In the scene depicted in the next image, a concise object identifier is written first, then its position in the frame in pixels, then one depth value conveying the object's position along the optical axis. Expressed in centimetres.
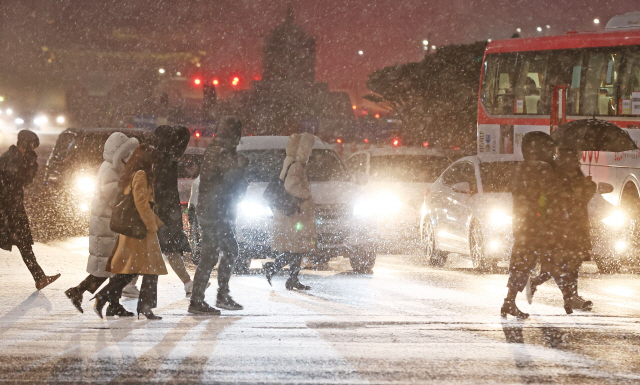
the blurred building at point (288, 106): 13900
